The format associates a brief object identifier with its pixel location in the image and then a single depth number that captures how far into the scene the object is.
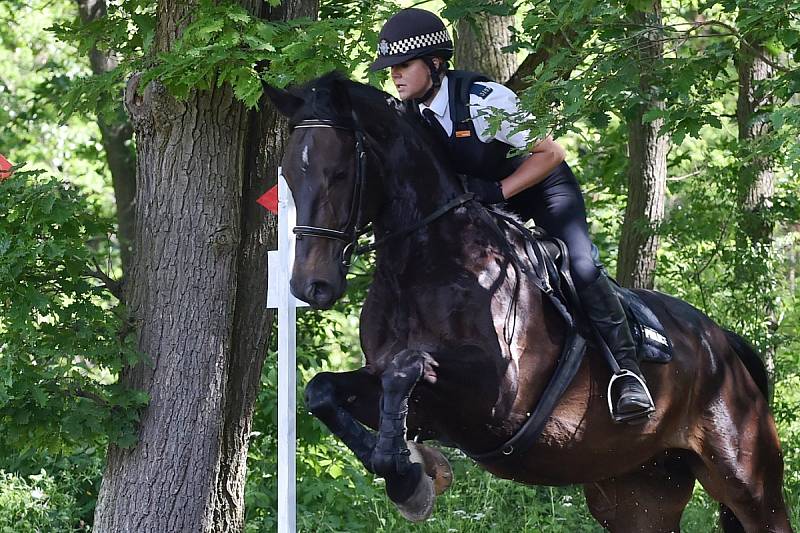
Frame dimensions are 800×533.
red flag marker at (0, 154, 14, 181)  13.10
